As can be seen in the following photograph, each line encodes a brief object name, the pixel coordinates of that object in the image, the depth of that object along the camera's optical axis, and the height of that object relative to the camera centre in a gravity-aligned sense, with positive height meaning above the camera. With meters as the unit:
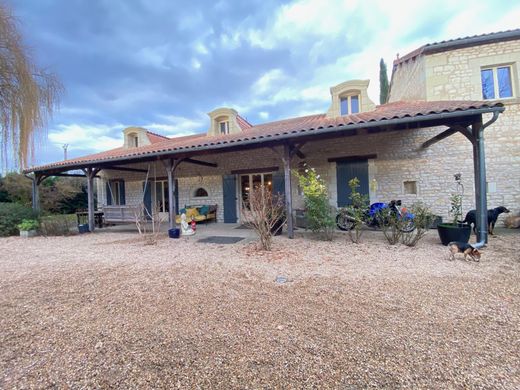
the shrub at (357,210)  4.85 -0.41
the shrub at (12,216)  7.05 -0.36
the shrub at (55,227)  7.20 -0.78
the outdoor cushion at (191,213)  8.46 -0.57
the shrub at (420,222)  4.43 -0.66
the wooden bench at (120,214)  7.04 -0.42
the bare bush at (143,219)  5.40 -0.52
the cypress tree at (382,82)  17.39 +8.58
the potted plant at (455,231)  4.32 -0.85
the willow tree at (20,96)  4.08 +2.21
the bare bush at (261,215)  4.41 -0.39
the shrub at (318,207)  5.20 -0.33
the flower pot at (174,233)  6.14 -0.95
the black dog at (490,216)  5.17 -0.70
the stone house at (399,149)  5.54 +1.34
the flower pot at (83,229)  7.55 -0.90
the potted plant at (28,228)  6.92 -0.74
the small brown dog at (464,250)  3.44 -0.99
